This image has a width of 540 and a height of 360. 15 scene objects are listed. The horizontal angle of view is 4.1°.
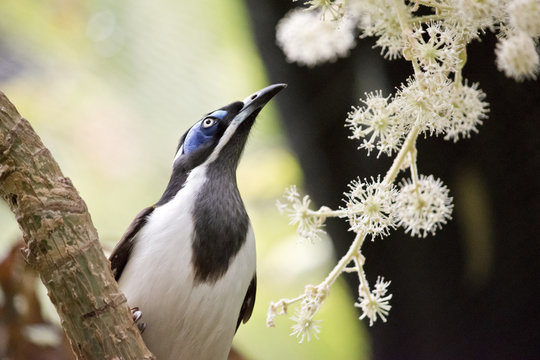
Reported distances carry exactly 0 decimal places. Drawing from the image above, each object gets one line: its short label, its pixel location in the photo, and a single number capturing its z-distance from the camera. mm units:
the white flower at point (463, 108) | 3308
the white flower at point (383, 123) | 3307
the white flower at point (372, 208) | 3305
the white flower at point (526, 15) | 3254
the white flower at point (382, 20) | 3296
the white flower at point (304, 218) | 3343
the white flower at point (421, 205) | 3308
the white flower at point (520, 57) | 3264
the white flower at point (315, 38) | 3341
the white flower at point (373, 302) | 3334
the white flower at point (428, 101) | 3290
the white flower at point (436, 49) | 3293
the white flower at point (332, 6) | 3299
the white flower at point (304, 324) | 3327
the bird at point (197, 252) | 3492
